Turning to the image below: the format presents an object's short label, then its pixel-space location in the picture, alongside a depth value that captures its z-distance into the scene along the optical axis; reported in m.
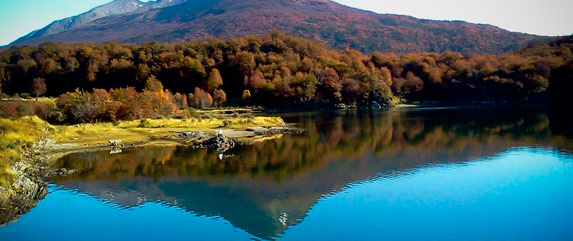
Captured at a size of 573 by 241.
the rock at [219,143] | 28.34
